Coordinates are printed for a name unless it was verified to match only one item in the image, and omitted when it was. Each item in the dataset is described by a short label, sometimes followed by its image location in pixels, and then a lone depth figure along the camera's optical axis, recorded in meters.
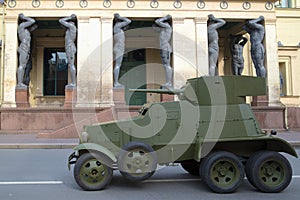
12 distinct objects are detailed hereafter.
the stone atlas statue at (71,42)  19.75
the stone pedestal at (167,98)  19.26
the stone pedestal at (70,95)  19.50
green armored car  6.09
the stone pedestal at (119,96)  19.53
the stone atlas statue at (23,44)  19.75
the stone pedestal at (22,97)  19.31
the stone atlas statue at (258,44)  20.92
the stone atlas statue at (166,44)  20.36
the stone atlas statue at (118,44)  19.94
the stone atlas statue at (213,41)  20.67
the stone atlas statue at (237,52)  23.33
